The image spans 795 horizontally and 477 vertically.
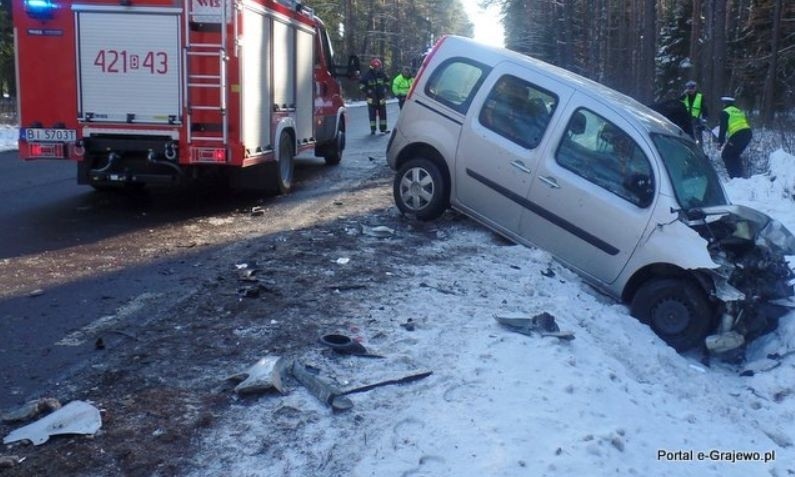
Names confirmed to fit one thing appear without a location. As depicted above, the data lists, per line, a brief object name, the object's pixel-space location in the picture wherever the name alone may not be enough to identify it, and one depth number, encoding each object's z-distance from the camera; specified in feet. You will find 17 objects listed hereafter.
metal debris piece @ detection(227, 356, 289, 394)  13.78
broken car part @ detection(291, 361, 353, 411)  13.35
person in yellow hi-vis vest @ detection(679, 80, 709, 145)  48.70
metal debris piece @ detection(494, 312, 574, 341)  17.63
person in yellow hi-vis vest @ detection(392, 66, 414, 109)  85.76
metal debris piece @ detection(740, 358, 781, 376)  20.95
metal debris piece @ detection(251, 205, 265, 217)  33.17
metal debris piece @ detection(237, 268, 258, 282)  21.65
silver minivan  21.54
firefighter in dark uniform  71.12
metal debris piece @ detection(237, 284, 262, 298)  20.06
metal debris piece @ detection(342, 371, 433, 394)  14.06
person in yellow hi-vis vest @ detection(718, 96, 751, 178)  43.34
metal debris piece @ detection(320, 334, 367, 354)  15.92
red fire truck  29.91
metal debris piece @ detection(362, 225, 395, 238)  27.78
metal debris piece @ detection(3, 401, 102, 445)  12.29
